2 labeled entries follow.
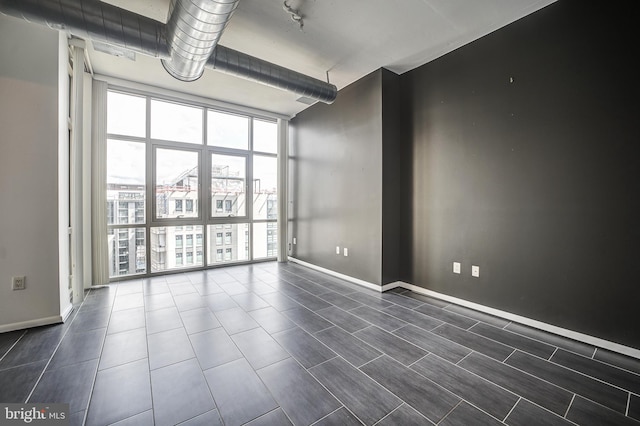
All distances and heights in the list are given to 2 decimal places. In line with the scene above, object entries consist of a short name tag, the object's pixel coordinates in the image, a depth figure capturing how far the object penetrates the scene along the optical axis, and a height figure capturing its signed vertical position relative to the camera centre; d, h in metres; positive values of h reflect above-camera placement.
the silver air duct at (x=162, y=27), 1.81 +1.45
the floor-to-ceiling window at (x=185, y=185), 4.00 +0.48
